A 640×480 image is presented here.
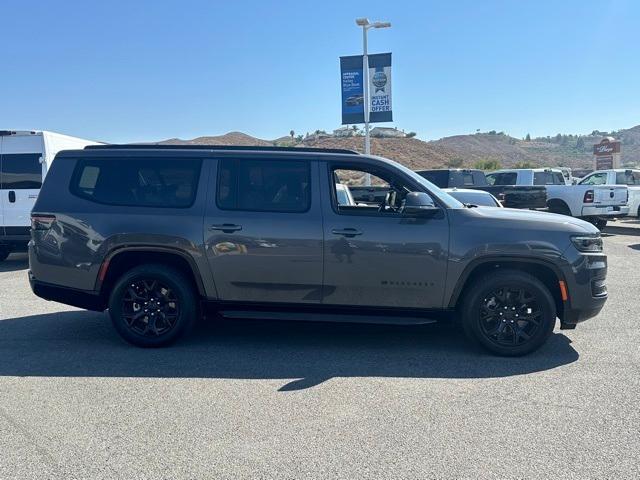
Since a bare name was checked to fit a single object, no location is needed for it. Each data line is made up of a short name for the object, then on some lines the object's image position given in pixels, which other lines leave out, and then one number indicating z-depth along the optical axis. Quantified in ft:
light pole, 70.13
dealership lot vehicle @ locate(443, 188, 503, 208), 37.76
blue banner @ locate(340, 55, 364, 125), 73.61
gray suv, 16.96
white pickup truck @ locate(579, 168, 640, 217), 61.05
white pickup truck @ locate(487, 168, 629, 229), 51.34
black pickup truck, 53.52
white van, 35.29
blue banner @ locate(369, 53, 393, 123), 73.10
